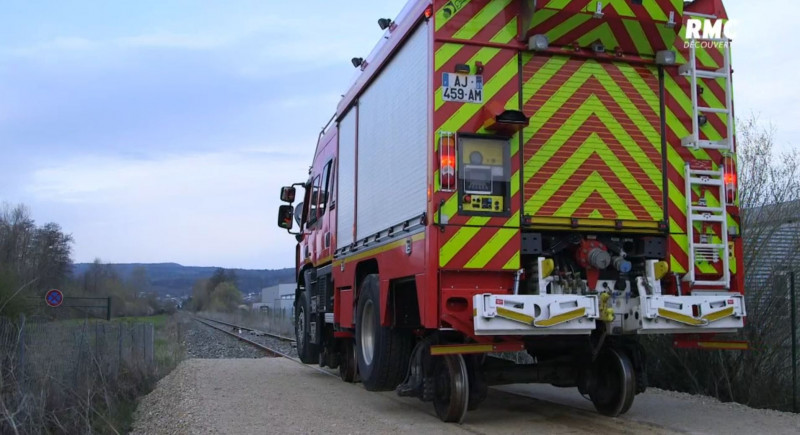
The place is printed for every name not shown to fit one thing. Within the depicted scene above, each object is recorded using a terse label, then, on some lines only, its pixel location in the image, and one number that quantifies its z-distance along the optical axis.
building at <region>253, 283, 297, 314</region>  52.35
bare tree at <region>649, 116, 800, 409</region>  9.40
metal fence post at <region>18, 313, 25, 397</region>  8.93
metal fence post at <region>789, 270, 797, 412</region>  8.78
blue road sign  24.03
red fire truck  6.95
